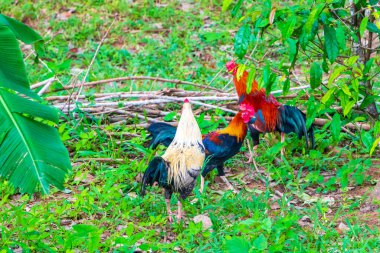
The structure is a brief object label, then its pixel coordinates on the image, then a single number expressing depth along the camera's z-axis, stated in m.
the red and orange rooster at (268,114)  11.55
